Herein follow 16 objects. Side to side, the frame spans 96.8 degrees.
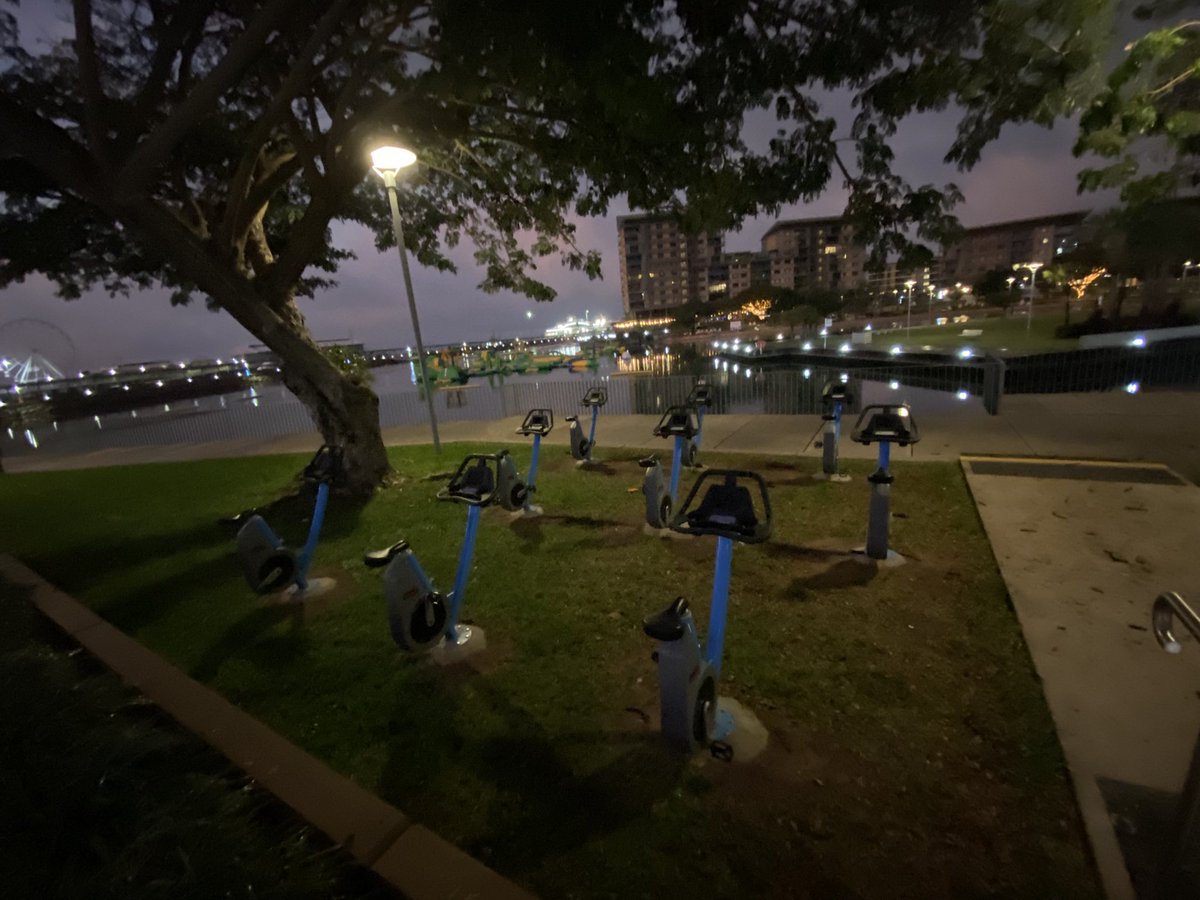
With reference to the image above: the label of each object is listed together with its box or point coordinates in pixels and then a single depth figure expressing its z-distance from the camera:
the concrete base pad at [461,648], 3.67
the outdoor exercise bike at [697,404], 6.88
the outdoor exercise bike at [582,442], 8.50
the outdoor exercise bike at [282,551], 4.43
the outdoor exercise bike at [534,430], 6.41
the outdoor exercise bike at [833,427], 6.52
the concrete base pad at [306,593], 4.73
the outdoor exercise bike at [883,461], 4.34
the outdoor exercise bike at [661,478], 5.29
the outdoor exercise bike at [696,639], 2.46
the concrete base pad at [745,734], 2.70
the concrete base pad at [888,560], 4.54
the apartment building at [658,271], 112.75
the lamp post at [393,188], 6.71
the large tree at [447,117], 3.77
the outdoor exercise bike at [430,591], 3.38
